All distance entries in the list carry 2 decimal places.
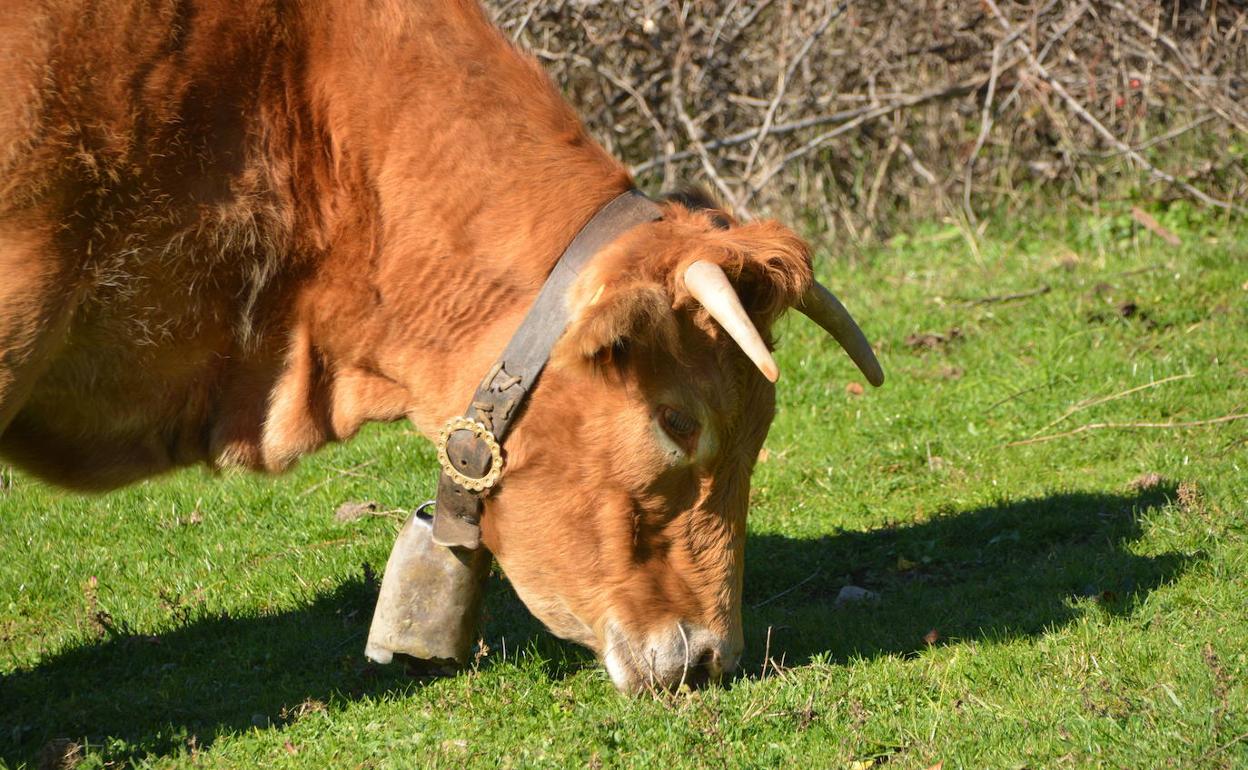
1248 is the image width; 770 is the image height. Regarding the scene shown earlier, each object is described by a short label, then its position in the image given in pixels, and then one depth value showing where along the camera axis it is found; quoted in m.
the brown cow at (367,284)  7.51
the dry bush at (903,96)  20.61
